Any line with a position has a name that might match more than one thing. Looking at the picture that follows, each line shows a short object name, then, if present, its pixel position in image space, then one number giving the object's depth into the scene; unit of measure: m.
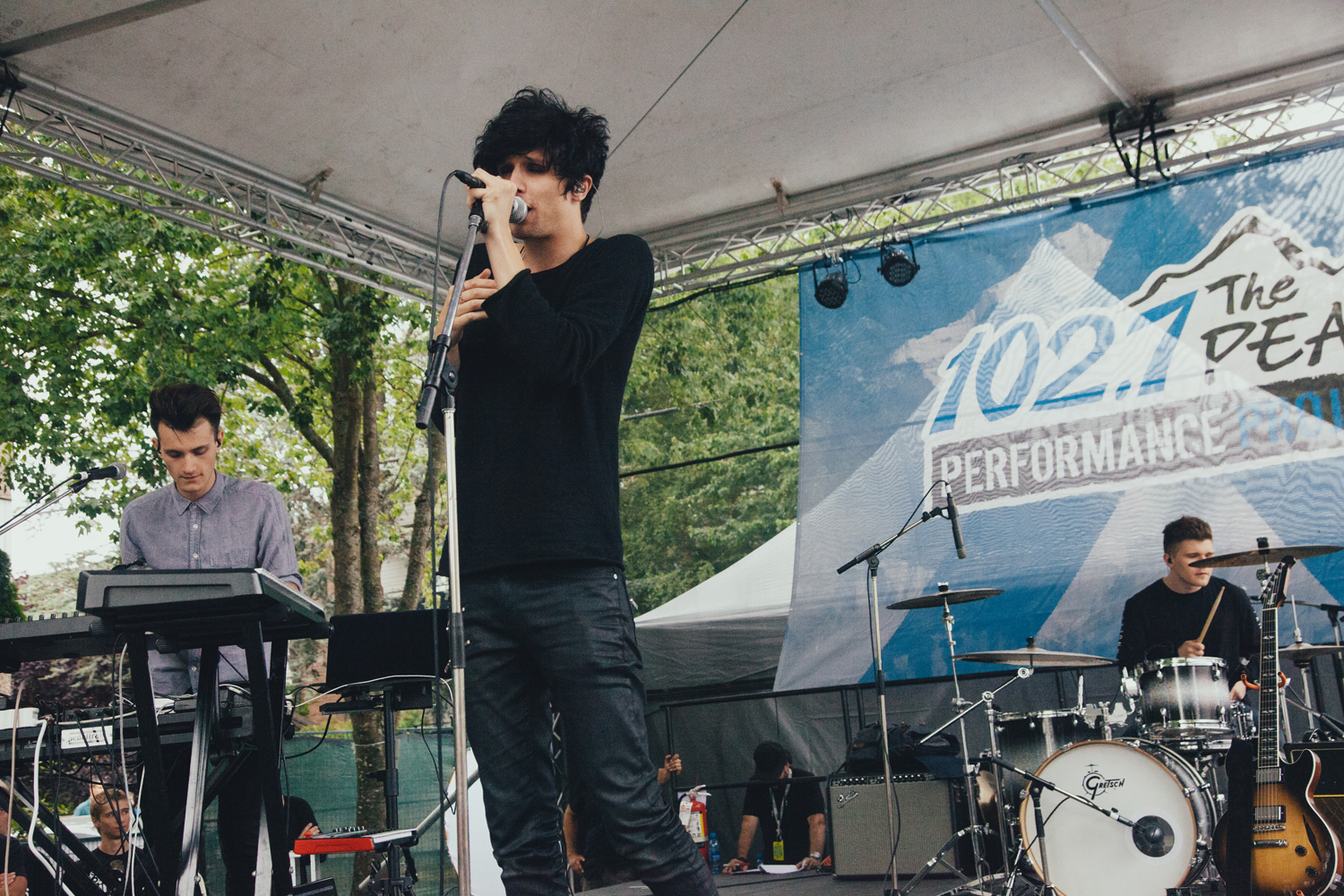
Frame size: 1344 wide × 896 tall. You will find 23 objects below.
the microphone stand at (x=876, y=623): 4.03
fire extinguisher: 6.21
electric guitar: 3.39
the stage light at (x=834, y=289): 5.87
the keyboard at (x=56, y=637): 2.17
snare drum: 3.97
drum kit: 3.89
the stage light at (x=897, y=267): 5.70
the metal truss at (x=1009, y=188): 5.06
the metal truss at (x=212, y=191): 4.61
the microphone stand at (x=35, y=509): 2.57
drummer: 4.55
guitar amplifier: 4.94
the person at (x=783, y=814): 6.17
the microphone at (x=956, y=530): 4.29
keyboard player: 3.03
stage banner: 4.85
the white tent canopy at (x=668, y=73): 4.29
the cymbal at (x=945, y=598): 4.43
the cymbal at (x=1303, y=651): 3.95
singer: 1.63
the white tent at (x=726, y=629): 6.76
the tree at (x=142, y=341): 8.80
